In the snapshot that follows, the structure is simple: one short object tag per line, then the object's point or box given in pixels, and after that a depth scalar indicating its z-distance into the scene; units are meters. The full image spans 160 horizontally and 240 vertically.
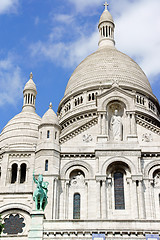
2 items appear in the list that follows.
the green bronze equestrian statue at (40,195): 28.39
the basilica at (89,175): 27.67
